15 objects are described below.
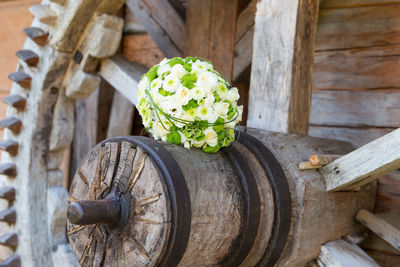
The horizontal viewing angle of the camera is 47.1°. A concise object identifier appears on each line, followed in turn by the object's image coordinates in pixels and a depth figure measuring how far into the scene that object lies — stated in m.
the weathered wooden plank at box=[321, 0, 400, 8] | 2.23
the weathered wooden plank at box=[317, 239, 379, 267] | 1.60
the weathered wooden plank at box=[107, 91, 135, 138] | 3.27
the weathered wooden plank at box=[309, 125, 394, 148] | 2.20
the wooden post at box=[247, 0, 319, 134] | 1.73
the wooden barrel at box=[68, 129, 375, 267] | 1.18
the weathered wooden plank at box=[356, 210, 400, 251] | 1.87
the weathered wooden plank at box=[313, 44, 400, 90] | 2.19
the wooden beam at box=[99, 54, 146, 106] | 2.35
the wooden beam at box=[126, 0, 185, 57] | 2.93
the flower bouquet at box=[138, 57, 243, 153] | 1.32
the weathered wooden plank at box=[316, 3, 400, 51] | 2.20
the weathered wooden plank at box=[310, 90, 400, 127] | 2.17
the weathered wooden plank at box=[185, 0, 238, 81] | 2.70
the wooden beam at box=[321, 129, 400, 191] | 1.48
